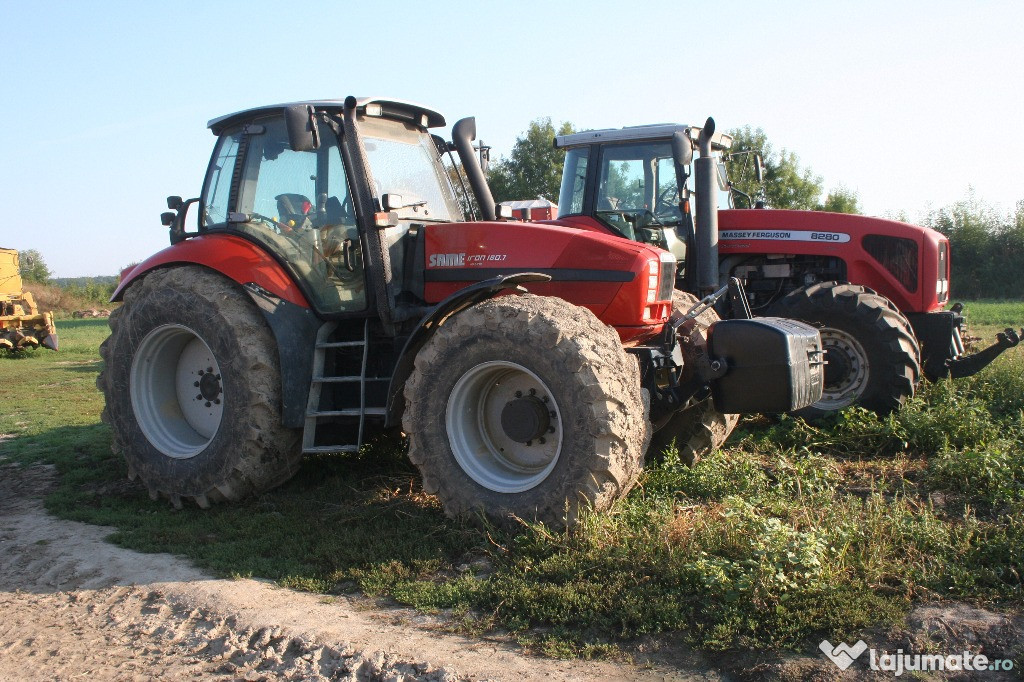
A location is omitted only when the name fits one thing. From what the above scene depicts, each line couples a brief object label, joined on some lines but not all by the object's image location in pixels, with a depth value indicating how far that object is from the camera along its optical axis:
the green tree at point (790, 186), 32.84
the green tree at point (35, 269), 50.06
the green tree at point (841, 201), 34.06
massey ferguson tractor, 7.96
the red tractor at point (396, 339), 4.92
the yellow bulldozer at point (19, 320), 19.36
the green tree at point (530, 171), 37.22
